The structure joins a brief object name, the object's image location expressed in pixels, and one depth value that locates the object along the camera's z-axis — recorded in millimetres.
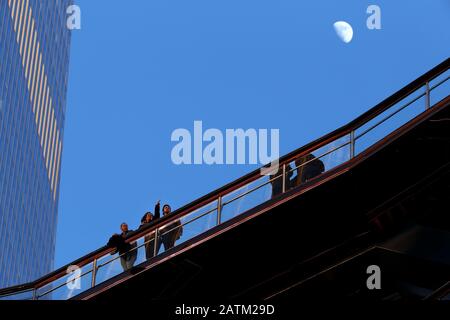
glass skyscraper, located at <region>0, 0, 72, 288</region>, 101688
